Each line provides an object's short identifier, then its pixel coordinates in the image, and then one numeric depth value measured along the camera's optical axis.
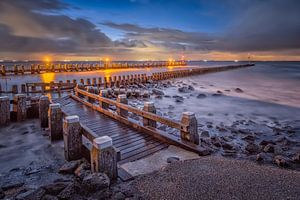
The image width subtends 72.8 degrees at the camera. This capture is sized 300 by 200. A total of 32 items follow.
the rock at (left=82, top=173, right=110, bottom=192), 4.01
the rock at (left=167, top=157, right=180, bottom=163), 5.04
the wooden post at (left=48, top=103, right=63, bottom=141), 7.14
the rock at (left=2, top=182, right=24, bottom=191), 4.54
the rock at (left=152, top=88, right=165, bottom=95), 20.98
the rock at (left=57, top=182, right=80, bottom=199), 3.91
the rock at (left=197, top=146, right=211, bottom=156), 5.34
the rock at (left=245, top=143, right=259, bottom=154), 7.07
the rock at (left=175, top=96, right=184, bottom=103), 18.14
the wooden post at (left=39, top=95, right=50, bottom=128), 9.06
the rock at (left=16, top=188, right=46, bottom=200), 3.82
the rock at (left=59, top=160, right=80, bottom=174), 5.02
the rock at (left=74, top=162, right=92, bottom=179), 4.57
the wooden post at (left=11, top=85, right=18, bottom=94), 14.69
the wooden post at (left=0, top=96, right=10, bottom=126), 9.09
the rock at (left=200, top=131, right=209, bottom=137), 8.87
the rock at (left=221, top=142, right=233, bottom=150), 7.36
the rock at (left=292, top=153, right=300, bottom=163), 6.04
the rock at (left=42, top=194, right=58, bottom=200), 3.76
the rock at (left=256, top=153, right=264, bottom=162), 6.24
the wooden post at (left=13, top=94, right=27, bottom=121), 9.62
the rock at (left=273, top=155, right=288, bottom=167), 5.84
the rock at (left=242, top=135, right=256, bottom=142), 8.66
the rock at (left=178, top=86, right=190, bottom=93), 24.25
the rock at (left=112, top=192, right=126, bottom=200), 3.79
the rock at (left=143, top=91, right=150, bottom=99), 18.84
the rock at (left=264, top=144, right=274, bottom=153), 7.01
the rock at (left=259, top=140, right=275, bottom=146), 8.05
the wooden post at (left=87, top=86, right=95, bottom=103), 11.92
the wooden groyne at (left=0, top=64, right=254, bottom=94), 15.50
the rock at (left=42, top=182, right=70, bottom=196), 4.09
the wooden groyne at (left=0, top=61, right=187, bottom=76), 37.05
